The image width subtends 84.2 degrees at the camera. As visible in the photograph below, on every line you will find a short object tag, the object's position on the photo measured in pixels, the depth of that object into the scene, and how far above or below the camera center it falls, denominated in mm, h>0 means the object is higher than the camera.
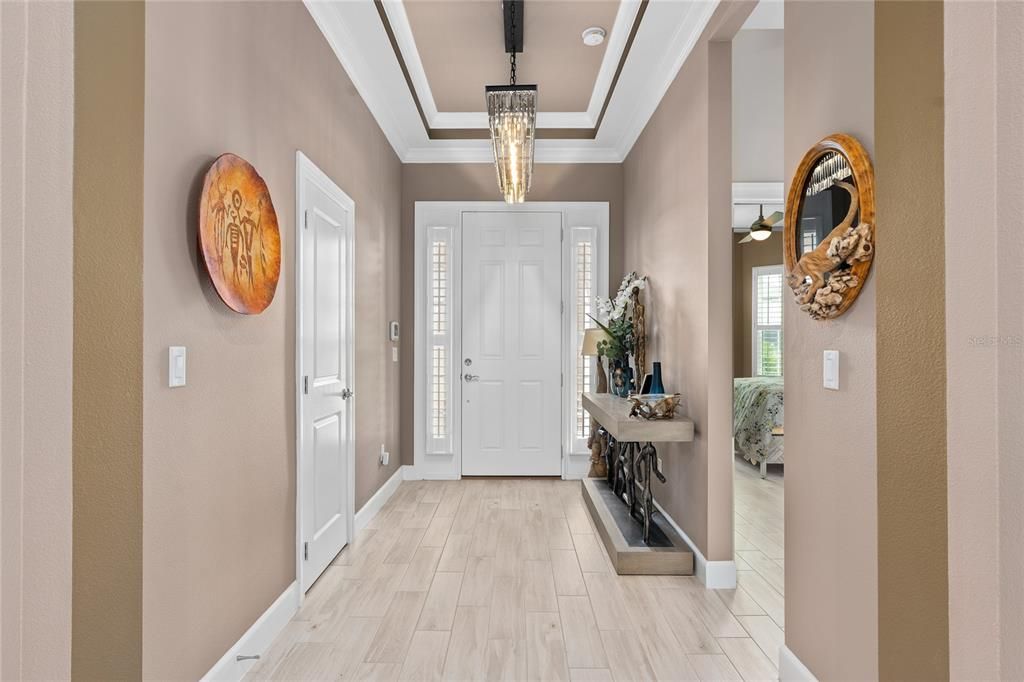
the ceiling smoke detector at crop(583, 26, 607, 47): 3324 +1839
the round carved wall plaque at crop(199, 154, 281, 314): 1800 +386
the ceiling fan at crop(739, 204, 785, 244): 5973 +1243
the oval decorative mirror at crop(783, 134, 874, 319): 1566 +355
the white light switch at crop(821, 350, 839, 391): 1737 -85
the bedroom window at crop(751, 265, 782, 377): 8219 +319
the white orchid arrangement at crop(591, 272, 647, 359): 4109 +105
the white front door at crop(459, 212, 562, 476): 5105 -19
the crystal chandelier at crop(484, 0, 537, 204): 3061 +1234
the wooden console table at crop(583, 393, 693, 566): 3031 -511
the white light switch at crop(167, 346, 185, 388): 1632 -63
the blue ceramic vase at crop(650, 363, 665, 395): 3350 -223
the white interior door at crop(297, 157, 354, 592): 2711 -132
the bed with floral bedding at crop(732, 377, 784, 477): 5129 -746
